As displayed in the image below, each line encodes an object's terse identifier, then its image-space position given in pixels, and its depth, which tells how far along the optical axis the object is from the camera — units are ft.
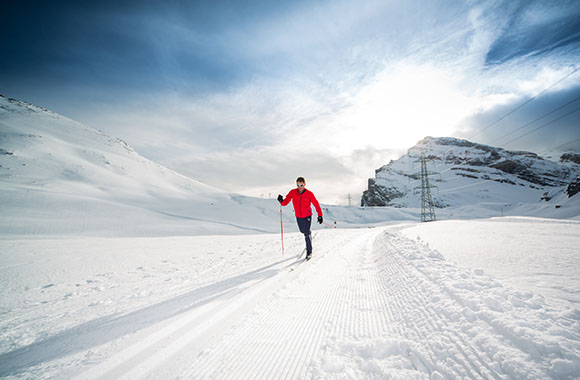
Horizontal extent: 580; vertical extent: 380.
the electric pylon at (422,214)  131.64
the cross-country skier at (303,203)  21.93
